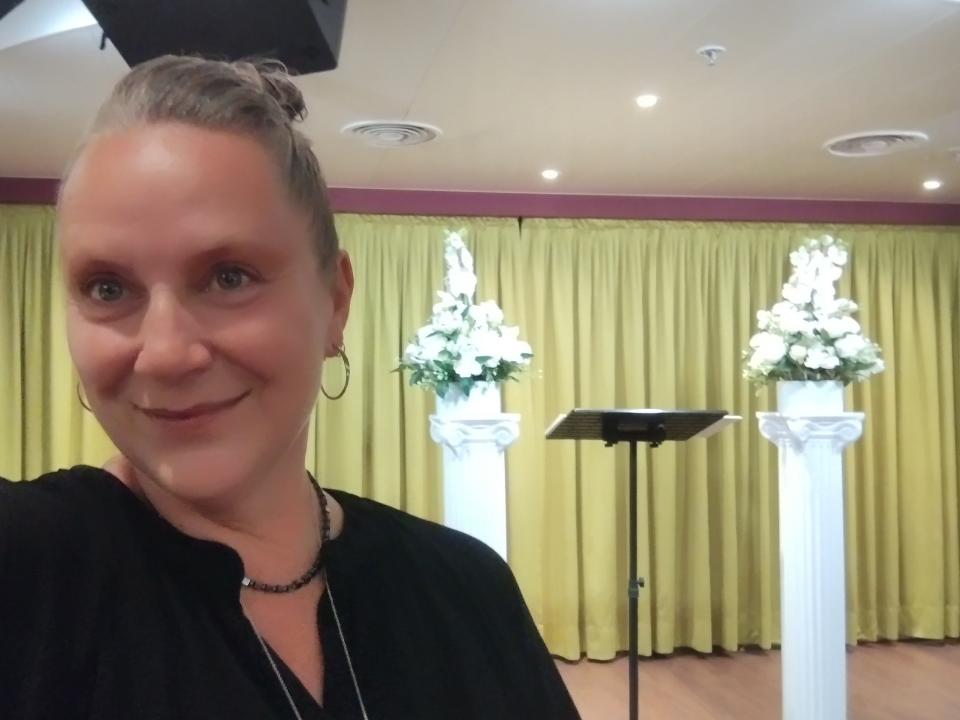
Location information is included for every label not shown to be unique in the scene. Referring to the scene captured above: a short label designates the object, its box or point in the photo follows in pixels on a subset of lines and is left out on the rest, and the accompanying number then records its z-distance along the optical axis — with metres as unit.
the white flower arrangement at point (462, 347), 3.55
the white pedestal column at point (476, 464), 3.53
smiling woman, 0.61
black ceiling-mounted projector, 1.98
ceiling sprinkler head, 2.92
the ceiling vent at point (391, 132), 3.74
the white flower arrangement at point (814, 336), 3.72
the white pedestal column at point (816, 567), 3.66
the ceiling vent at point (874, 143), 3.99
